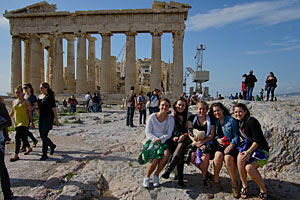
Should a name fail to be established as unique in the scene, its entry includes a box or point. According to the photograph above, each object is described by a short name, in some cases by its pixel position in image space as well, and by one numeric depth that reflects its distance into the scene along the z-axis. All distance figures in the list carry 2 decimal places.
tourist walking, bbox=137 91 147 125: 10.53
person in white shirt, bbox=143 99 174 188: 4.11
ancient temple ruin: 23.44
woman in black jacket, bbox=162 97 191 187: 3.90
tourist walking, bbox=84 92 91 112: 17.52
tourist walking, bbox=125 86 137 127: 10.13
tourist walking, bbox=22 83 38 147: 6.32
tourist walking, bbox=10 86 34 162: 5.49
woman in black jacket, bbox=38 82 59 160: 5.48
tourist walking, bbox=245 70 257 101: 12.12
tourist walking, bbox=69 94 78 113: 16.42
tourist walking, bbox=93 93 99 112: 16.48
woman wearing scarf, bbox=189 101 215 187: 3.88
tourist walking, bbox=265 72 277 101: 11.85
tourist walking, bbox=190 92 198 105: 13.47
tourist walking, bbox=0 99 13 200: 3.34
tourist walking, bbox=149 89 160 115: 9.63
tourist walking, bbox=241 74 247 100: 13.20
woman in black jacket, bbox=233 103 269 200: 3.45
